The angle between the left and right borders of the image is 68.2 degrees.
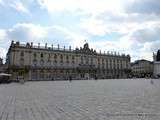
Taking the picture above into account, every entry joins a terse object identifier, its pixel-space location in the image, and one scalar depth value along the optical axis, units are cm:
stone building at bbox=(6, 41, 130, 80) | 4606
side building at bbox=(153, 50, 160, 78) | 6307
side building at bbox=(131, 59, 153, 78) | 8252
